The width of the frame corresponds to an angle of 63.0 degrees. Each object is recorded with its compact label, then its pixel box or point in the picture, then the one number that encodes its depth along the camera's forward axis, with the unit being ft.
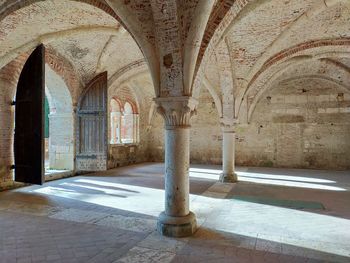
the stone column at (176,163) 12.02
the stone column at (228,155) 25.75
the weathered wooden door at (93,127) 27.04
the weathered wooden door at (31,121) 17.43
